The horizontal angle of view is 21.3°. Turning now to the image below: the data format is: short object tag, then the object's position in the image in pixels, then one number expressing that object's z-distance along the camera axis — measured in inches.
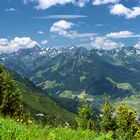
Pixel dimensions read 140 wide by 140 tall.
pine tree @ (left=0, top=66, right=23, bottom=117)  2462.4
